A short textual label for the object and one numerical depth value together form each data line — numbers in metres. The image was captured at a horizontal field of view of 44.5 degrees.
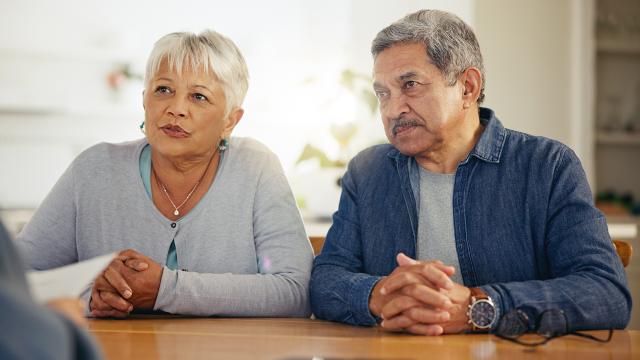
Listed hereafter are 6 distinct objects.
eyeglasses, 1.33
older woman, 1.87
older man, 1.61
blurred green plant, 3.34
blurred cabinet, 4.51
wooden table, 1.16
